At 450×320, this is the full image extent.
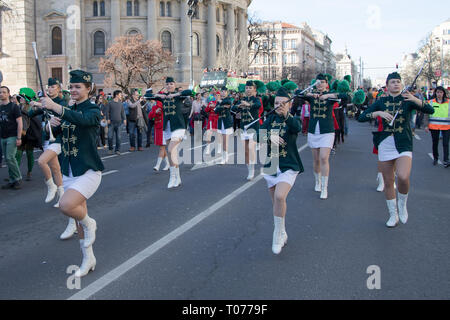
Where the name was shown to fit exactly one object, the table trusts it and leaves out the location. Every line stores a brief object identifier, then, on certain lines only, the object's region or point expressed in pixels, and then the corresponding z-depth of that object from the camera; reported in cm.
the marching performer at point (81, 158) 475
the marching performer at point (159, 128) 1170
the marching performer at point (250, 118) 1052
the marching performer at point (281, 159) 548
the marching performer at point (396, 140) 656
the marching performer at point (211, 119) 1709
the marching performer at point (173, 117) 1011
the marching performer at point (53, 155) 751
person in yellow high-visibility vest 1299
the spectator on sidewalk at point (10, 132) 995
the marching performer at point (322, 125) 866
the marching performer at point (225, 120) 1264
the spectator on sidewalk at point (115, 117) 1698
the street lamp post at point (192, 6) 3073
